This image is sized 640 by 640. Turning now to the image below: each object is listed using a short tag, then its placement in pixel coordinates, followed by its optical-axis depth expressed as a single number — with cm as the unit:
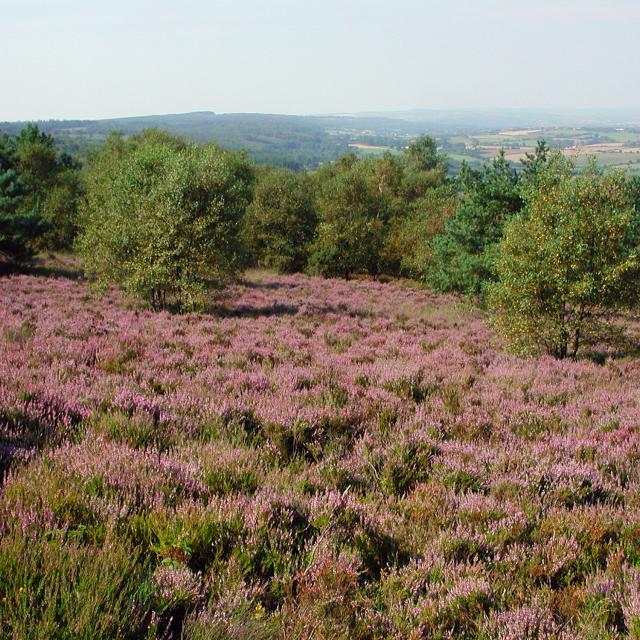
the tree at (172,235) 1809
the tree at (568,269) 1370
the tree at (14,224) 2673
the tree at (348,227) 4738
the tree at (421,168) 5772
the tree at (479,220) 2780
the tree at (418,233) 4244
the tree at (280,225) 5025
